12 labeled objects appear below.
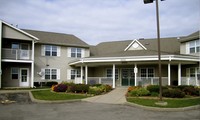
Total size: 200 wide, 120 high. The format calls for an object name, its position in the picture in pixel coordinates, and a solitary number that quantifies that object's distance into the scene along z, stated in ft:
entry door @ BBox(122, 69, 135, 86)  66.37
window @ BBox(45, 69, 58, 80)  69.69
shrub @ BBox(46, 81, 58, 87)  67.27
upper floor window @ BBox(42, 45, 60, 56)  69.30
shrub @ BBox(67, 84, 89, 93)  49.38
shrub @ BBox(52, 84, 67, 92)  52.20
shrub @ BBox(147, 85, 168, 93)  45.28
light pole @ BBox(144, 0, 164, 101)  34.73
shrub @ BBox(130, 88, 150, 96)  44.16
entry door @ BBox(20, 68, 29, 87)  65.67
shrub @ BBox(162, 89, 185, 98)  41.26
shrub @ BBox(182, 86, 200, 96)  44.81
